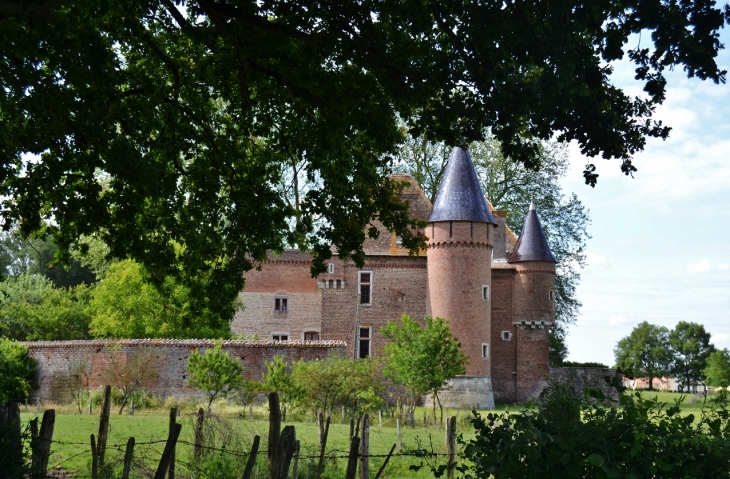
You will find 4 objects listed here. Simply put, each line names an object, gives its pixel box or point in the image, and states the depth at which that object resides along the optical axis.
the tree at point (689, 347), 86.06
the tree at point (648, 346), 87.38
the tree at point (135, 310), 35.31
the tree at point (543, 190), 42.69
